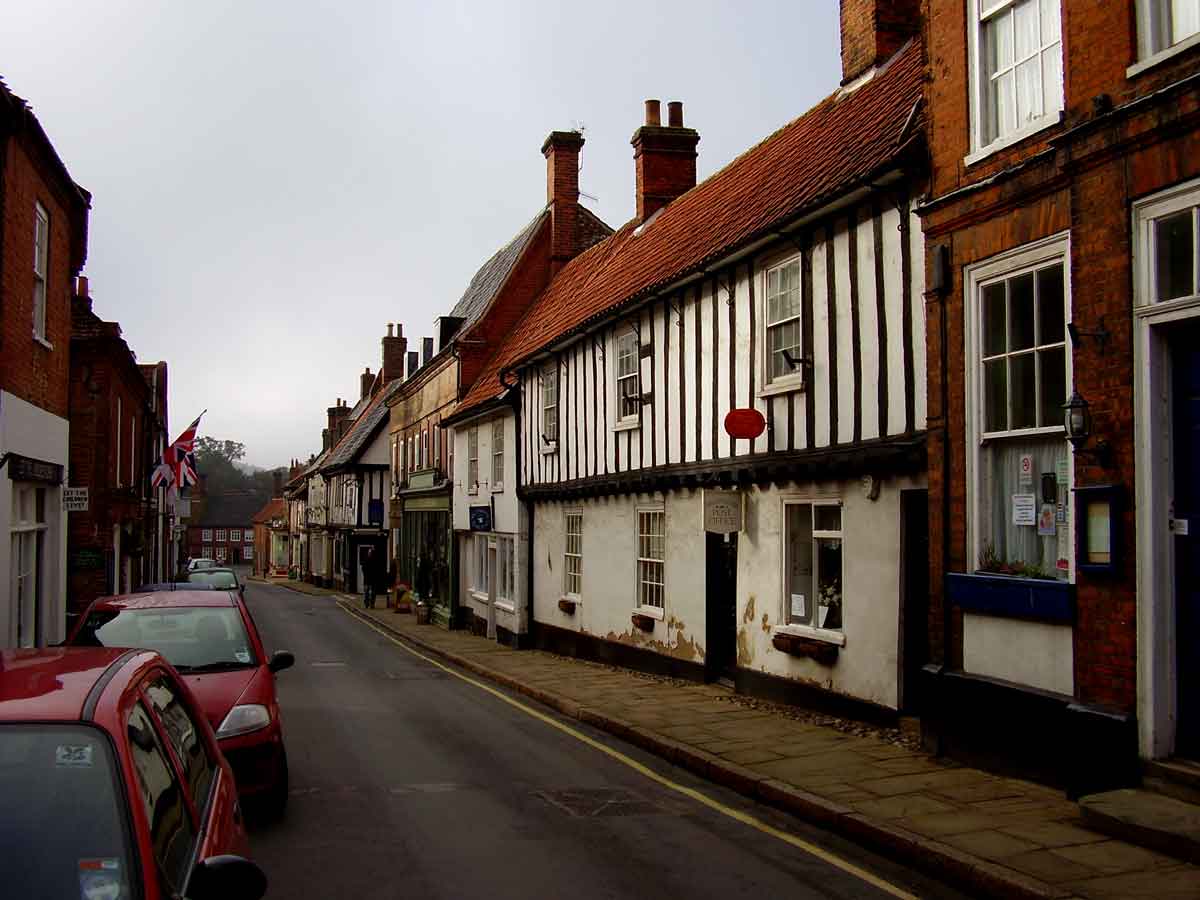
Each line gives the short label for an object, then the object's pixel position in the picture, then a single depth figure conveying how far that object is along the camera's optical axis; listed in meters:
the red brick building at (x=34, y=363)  13.20
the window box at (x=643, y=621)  17.05
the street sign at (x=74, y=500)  16.69
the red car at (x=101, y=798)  3.27
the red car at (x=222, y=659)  7.62
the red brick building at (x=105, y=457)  23.98
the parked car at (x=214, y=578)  27.05
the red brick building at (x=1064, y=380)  7.22
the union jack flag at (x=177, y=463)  28.84
